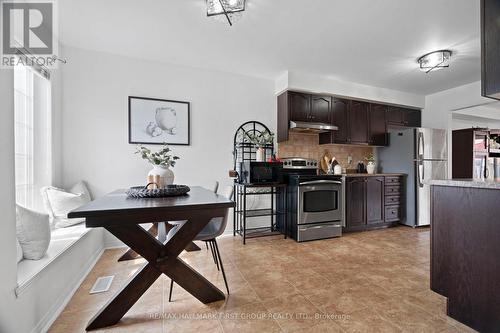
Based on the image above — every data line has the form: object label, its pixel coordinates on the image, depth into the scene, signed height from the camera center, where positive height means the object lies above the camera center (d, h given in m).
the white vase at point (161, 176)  1.94 -0.09
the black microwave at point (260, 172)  3.21 -0.10
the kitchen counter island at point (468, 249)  1.33 -0.55
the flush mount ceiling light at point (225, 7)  1.99 +1.44
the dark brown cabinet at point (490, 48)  1.44 +0.76
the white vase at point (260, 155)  3.50 +0.16
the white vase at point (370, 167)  4.36 -0.03
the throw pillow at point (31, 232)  1.48 -0.45
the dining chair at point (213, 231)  1.87 -0.57
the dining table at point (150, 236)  1.34 -0.46
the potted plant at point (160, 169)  1.94 -0.03
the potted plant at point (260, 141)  3.51 +0.40
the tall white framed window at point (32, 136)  2.06 +0.30
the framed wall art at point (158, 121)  3.03 +0.62
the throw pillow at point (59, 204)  2.26 -0.39
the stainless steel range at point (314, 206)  3.25 -0.61
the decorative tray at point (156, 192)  1.70 -0.21
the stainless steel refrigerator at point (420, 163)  3.92 +0.04
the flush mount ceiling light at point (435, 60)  2.91 +1.42
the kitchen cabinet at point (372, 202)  3.72 -0.64
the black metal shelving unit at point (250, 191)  3.56 -0.42
